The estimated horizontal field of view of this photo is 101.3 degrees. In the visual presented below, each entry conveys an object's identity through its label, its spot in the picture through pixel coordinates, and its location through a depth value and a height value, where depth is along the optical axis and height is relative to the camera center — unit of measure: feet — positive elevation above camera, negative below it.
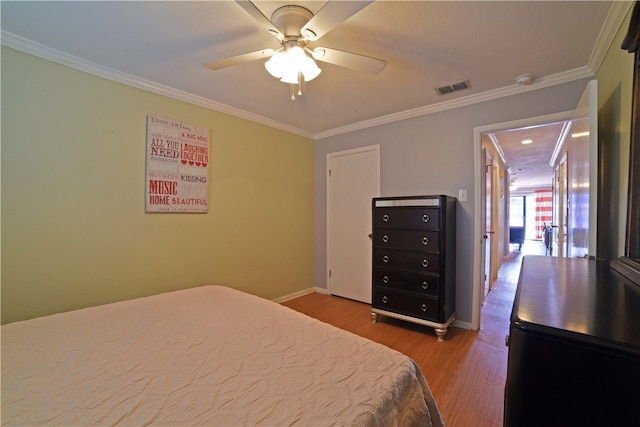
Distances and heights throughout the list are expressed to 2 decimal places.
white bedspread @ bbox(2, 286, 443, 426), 2.53 -1.93
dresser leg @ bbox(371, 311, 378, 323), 9.25 -3.62
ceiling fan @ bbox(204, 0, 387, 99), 4.40 +3.02
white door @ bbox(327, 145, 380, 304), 11.07 -0.22
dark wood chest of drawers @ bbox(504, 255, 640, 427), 1.68 -1.03
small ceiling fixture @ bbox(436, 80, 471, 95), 7.59 +3.78
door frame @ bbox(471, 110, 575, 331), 8.43 -0.37
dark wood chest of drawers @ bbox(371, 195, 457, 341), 7.97 -1.47
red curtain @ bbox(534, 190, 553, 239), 32.12 +1.01
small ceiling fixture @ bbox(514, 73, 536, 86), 6.97 +3.70
